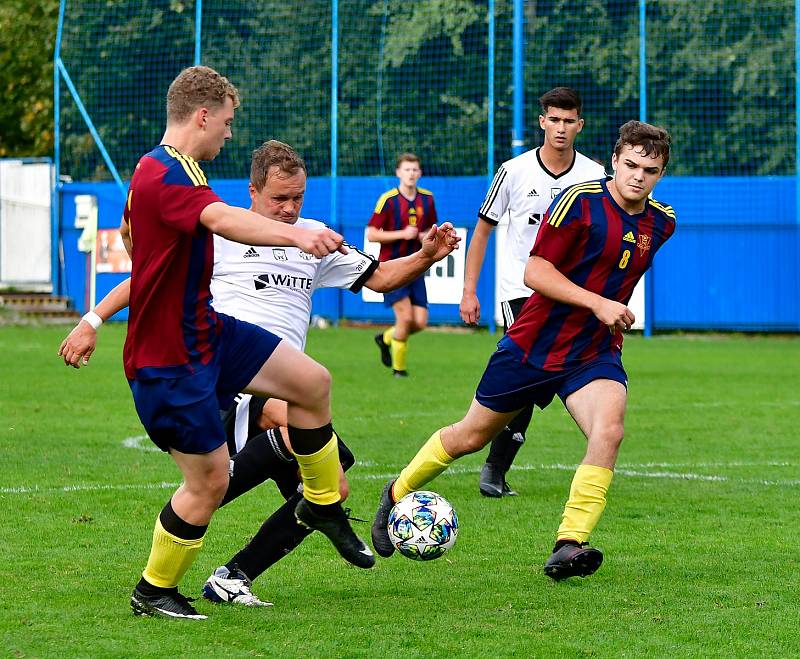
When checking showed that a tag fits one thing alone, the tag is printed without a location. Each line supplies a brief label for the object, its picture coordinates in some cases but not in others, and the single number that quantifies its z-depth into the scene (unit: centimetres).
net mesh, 4653
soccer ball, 1130
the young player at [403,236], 2941
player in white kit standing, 1562
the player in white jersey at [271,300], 1074
